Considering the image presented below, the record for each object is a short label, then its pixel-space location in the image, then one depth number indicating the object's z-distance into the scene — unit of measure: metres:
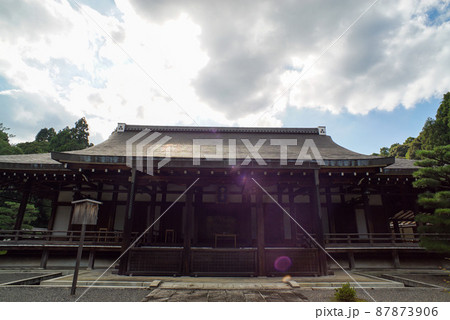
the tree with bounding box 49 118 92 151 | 29.22
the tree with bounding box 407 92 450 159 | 22.53
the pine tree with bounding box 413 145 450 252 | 7.19
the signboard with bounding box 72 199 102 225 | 5.88
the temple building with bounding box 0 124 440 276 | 7.73
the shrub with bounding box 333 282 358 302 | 4.59
